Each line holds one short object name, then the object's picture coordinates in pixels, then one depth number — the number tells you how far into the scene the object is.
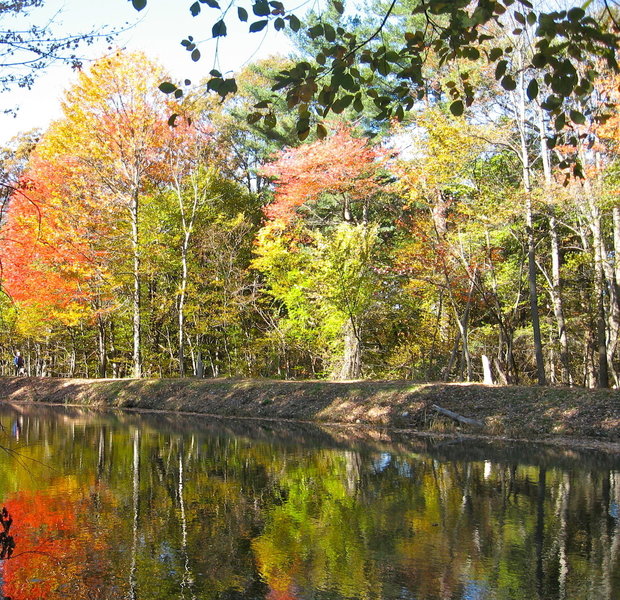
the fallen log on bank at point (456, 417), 13.85
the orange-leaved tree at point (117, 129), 21.41
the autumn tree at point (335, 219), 18.88
